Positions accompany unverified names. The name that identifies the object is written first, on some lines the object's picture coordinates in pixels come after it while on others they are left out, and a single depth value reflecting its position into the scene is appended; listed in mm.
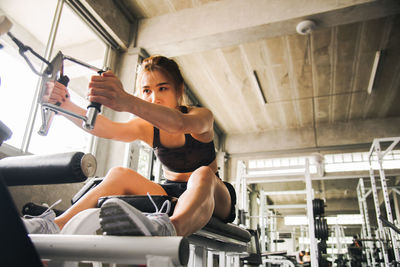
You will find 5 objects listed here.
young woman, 787
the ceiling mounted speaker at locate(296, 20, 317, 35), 3311
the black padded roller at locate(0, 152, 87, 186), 768
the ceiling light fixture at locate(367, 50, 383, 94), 4660
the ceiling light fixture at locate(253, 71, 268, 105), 5289
